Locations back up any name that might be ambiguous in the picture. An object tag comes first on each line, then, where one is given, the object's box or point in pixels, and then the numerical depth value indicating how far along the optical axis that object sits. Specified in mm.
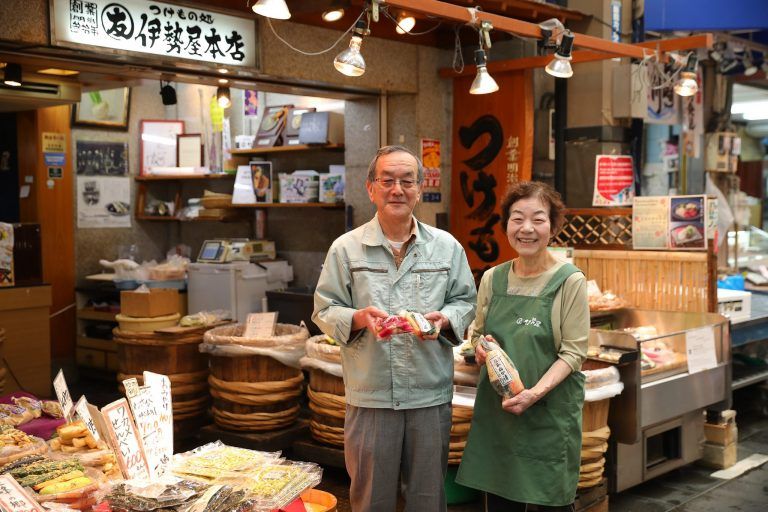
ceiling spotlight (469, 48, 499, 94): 5688
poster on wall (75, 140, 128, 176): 9922
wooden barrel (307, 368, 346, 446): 5219
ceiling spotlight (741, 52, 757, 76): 9547
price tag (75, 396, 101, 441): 3246
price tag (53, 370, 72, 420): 3428
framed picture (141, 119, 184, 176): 10531
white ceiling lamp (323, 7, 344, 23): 5367
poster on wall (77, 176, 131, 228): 9953
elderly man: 3281
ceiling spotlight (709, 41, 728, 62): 9055
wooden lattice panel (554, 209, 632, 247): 6805
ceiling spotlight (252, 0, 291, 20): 4414
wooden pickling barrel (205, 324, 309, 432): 5613
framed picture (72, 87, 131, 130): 9805
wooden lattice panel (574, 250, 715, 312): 6113
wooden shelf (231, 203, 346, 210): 8305
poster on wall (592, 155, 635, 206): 7066
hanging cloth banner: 7215
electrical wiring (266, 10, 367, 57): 6157
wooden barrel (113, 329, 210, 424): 5938
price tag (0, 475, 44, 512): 2523
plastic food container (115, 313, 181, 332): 6523
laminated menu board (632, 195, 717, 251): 6162
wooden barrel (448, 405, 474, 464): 4781
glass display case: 5105
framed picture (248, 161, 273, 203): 9086
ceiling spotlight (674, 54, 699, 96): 6645
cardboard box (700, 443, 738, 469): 6105
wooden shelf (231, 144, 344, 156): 8375
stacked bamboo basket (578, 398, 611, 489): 4730
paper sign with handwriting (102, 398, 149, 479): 2801
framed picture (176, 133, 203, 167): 10445
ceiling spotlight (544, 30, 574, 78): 5750
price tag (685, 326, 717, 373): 5703
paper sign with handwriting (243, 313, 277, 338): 5754
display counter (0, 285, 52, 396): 7777
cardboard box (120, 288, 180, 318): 6547
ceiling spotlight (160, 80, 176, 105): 6832
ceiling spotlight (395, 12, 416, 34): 5699
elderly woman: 3582
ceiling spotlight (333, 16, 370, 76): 4805
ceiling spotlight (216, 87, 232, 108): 7133
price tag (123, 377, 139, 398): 2910
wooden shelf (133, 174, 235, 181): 9781
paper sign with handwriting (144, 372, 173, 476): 2986
